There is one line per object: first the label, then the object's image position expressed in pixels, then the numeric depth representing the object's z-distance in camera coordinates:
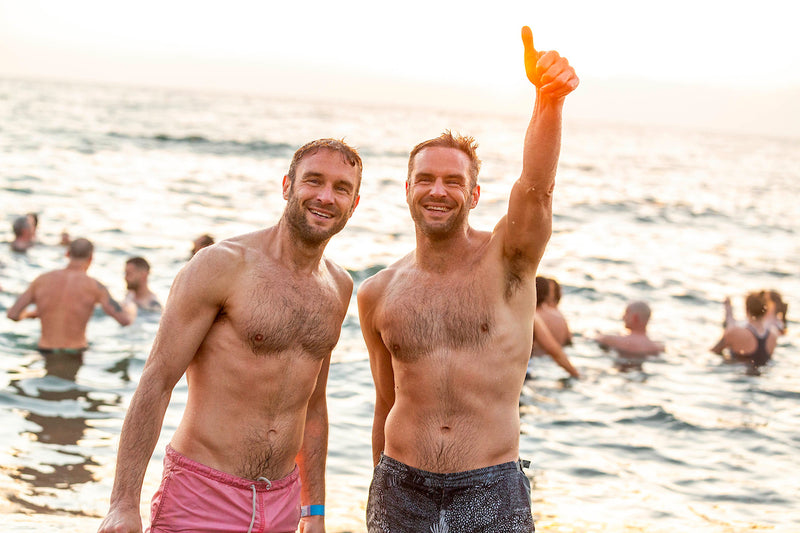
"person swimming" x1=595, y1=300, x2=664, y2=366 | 11.95
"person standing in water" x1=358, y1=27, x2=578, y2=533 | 3.62
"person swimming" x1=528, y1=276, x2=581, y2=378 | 9.84
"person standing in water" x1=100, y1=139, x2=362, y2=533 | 3.34
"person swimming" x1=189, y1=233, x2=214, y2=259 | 10.04
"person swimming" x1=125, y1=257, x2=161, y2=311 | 11.85
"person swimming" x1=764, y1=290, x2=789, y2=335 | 12.44
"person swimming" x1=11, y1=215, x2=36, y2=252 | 15.41
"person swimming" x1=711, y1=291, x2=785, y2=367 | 11.58
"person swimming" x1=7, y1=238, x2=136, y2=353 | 9.88
